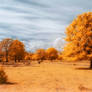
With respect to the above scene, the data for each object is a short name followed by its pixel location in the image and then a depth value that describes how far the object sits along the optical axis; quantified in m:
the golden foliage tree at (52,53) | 71.75
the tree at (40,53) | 79.62
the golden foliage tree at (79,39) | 20.14
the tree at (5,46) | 36.47
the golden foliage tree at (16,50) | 36.78
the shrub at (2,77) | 9.41
